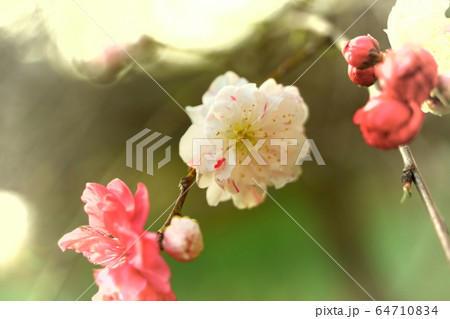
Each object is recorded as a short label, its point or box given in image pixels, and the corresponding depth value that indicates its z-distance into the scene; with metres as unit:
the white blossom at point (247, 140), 0.25
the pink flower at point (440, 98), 0.23
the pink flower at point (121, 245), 0.23
